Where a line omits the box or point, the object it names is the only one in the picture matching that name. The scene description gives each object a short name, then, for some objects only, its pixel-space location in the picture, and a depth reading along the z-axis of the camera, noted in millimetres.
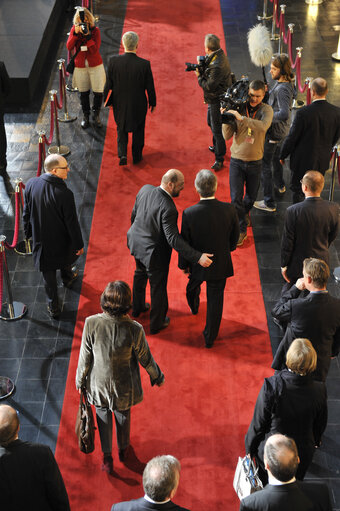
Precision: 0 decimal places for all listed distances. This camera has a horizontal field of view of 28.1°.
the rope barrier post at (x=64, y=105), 9477
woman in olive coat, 4516
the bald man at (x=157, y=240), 5633
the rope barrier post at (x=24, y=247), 7414
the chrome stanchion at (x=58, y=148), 8875
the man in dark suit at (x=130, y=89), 8062
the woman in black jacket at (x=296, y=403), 4145
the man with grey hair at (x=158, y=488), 3488
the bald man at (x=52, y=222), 5941
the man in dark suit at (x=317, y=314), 4773
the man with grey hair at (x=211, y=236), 5527
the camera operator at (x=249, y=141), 6668
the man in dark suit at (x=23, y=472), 3814
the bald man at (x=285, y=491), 3580
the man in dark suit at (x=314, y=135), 6785
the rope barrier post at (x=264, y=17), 12336
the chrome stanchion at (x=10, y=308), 6453
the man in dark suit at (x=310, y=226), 5699
